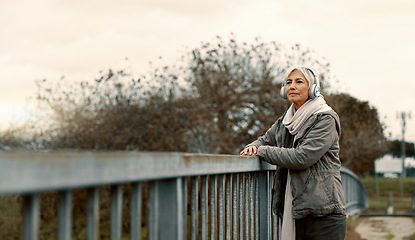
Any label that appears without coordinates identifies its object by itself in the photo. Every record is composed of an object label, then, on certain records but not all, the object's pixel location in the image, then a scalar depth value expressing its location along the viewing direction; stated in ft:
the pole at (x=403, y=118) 172.04
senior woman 12.47
